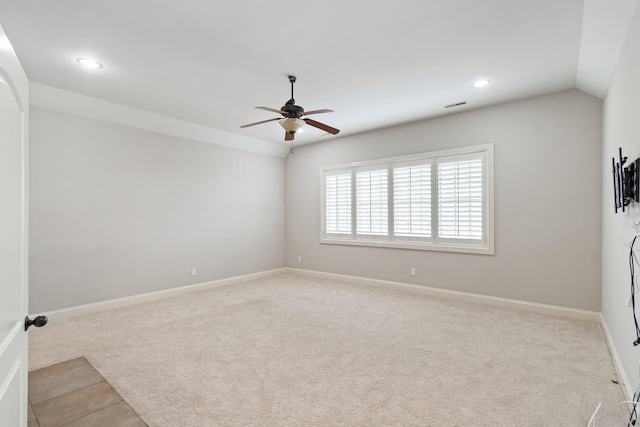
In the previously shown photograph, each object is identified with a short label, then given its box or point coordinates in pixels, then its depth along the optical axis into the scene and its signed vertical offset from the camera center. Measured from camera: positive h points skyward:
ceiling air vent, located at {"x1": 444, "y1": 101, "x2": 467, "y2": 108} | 4.57 +1.59
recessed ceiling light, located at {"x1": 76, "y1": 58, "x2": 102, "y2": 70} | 3.29 +1.62
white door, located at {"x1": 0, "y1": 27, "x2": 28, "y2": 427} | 1.08 -0.08
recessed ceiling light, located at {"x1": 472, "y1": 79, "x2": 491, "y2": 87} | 3.84 +1.60
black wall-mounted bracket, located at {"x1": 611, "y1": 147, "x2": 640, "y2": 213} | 2.20 +0.22
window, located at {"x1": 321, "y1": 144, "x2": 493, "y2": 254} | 4.81 +0.21
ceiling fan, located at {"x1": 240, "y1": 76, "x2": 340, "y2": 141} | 3.49 +1.09
